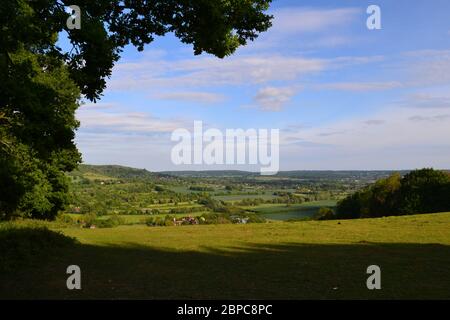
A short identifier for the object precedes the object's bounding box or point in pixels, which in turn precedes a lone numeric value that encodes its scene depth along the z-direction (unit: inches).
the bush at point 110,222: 2202.8
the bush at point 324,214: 2982.3
